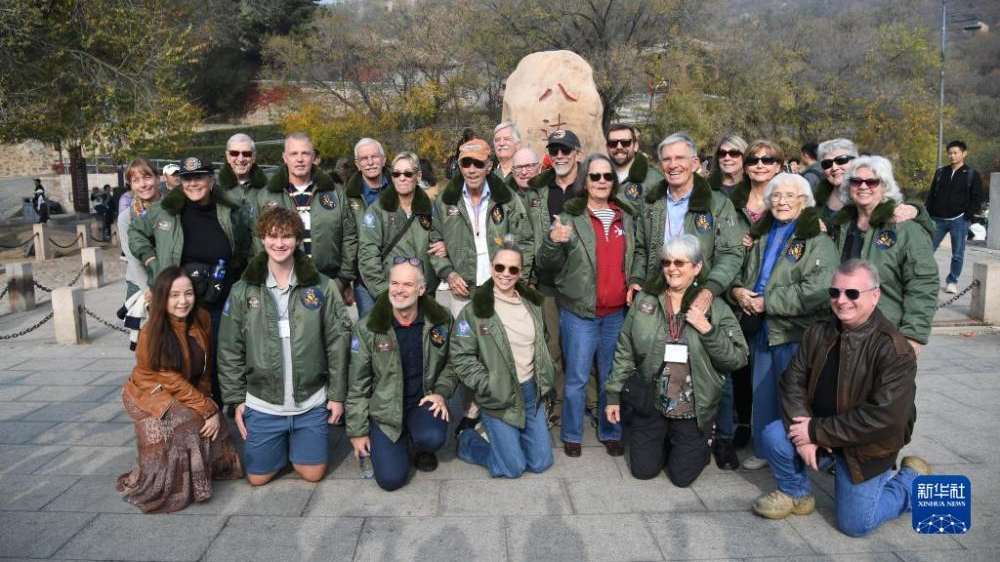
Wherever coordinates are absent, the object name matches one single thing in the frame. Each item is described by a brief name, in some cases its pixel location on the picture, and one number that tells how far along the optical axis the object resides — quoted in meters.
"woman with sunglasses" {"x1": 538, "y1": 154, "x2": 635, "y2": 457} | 4.55
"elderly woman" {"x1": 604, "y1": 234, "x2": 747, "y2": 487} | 4.14
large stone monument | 10.70
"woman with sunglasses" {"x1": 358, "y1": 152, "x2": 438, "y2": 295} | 5.00
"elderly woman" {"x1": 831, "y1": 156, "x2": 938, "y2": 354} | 4.02
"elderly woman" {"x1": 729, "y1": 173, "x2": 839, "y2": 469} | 4.12
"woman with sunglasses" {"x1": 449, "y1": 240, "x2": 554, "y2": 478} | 4.29
